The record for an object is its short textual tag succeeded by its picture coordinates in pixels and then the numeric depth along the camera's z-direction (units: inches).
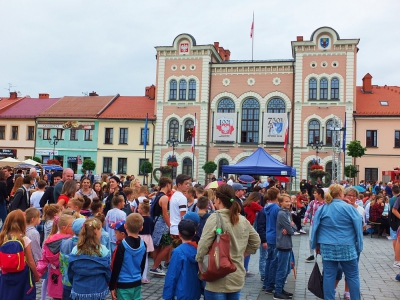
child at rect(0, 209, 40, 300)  198.4
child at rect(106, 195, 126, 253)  299.3
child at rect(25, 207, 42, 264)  212.2
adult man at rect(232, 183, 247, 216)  362.6
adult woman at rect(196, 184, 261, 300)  171.3
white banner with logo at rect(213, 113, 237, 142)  1566.2
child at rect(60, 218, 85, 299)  202.2
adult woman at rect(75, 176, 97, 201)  363.6
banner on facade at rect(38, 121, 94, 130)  1708.9
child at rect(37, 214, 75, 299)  213.6
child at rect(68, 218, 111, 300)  184.1
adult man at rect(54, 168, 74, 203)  371.2
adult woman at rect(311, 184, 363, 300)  235.6
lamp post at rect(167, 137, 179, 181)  1537.6
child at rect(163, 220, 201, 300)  178.2
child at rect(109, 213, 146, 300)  197.5
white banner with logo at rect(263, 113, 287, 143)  1503.4
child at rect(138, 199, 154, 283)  315.9
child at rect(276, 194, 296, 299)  276.5
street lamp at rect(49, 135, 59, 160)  1583.7
